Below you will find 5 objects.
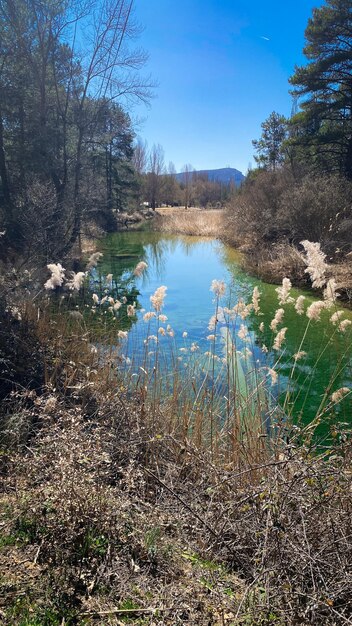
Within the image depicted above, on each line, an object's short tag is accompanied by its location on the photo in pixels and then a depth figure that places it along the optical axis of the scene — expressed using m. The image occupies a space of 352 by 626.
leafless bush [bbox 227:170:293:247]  17.17
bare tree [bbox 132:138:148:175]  48.84
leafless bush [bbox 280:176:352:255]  12.62
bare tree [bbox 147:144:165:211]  48.12
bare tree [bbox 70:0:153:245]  12.84
